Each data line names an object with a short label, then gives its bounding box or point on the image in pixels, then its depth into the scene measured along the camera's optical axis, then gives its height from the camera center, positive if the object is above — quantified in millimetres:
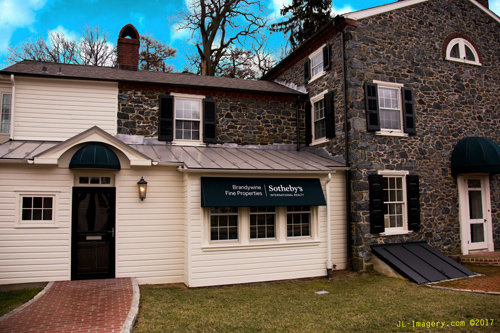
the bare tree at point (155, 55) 24000 +9721
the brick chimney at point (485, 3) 13489 +7151
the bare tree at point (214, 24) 22062 +10719
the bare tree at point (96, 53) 23031 +9411
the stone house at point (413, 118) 10734 +2588
